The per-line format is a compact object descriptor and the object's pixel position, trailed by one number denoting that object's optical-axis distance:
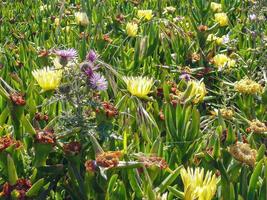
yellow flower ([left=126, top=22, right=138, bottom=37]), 2.57
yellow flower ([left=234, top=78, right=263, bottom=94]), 1.91
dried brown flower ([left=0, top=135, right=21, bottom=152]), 1.48
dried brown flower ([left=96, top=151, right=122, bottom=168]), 1.41
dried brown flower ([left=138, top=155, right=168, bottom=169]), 1.45
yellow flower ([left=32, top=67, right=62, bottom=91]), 1.74
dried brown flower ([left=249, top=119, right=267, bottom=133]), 1.67
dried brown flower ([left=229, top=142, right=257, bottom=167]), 1.45
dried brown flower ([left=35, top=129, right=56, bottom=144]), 1.51
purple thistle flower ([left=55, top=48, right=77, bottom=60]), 1.57
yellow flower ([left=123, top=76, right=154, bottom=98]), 1.79
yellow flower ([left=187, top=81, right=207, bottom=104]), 1.81
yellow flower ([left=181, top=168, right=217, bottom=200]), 1.35
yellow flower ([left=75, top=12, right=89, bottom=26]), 2.66
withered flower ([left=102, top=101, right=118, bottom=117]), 1.55
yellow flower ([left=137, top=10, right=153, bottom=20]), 2.90
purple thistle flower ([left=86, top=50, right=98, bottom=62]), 1.61
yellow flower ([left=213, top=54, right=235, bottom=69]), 2.36
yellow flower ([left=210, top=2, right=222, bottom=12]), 3.06
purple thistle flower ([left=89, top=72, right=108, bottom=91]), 1.51
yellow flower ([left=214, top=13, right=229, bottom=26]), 2.81
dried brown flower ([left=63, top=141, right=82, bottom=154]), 1.52
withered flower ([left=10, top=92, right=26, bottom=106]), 1.58
